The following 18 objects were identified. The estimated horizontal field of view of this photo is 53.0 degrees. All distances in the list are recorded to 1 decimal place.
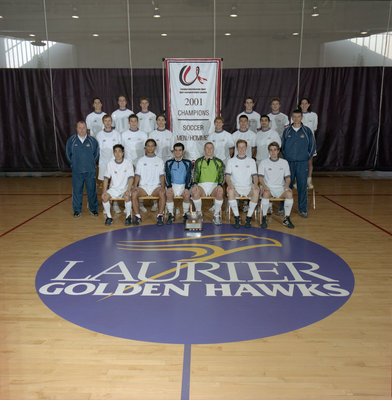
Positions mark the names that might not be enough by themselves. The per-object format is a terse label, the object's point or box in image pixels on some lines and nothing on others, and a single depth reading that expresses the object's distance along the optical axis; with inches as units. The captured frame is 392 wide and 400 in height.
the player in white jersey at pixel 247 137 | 262.4
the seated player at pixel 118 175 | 238.4
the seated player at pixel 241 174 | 231.3
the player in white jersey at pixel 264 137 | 256.8
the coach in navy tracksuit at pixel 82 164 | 249.4
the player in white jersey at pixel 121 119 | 284.5
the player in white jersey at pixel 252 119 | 277.1
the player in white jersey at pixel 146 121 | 281.7
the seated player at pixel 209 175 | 234.8
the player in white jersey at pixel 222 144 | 260.7
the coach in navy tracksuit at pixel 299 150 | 244.2
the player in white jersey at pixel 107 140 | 261.9
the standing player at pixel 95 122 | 282.7
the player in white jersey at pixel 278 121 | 275.1
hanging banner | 275.0
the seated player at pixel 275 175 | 231.1
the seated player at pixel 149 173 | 239.0
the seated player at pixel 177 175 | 235.9
